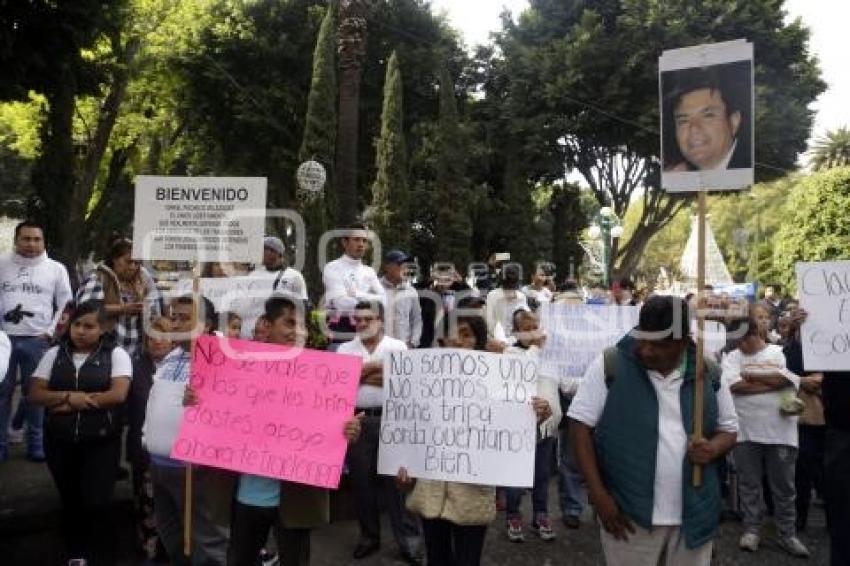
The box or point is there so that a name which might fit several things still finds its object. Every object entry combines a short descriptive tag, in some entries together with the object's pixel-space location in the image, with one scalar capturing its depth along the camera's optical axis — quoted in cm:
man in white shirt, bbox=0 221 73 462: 605
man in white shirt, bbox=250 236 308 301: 646
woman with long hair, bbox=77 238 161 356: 570
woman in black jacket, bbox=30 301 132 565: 412
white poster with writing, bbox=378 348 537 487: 378
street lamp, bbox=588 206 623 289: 2331
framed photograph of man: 379
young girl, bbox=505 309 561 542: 564
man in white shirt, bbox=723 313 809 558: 568
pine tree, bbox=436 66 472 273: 2212
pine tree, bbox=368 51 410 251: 2061
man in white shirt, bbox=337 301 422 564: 493
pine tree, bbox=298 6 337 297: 1725
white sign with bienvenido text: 457
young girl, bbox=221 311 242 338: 532
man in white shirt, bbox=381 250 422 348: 733
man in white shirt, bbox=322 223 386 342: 651
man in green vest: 315
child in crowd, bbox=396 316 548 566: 372
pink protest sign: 376
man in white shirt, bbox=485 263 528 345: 760
